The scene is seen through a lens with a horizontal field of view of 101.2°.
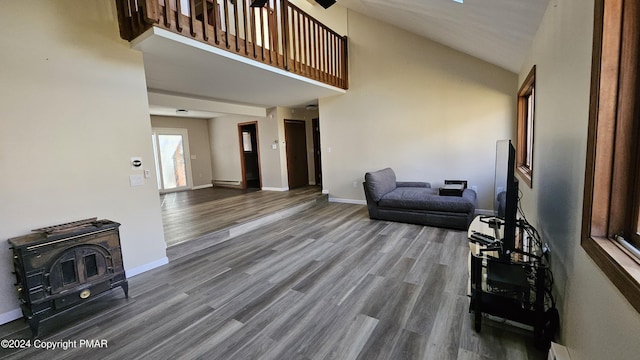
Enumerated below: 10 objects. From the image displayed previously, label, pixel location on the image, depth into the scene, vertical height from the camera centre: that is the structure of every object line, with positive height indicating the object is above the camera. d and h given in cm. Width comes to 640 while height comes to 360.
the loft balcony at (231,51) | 254 +127
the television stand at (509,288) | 162 -96
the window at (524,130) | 364 +18
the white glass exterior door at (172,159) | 781 +1
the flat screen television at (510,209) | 173 -44
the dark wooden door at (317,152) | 770 +2
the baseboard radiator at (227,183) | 817 -84
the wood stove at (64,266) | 196 -81
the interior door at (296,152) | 718 +3
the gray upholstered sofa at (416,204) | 388 -88
